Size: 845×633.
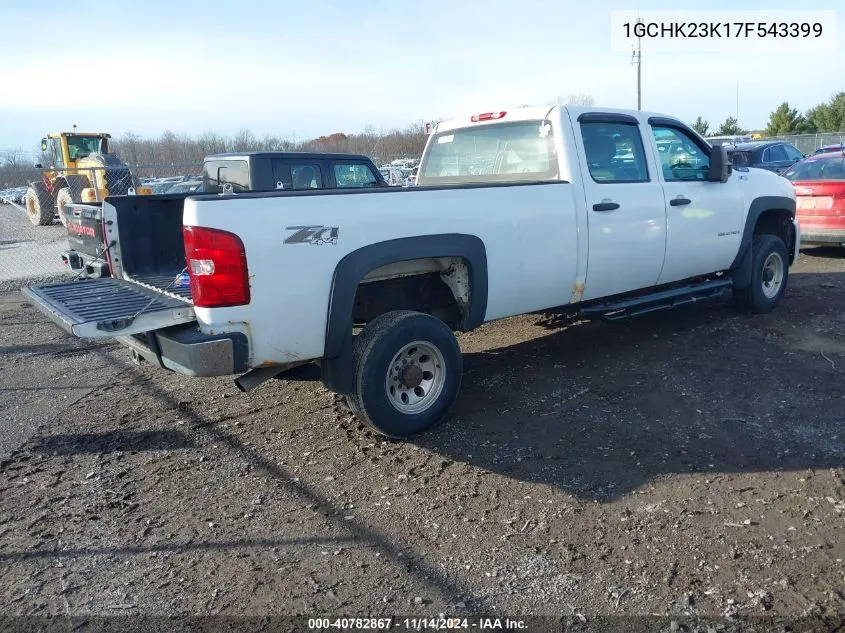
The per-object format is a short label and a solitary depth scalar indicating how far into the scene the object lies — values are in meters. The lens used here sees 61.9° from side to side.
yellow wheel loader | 16.89
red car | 10.24
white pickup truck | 3.77
